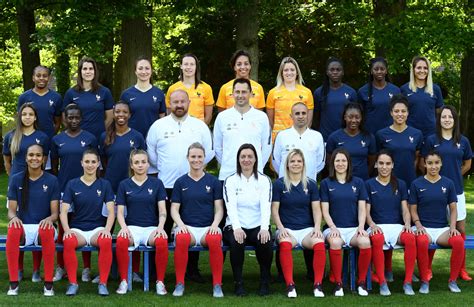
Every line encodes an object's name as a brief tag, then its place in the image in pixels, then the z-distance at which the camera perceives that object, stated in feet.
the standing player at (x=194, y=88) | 30.60
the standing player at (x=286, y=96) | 30.73
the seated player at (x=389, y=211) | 27.68
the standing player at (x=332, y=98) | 30.68
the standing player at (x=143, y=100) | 30.12
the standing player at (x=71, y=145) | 28.81
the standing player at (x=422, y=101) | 30.63
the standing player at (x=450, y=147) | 29.22
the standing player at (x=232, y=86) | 31.12
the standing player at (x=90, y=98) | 30.01
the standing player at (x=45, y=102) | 30.60
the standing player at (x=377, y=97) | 30.55
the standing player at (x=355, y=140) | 29.17
